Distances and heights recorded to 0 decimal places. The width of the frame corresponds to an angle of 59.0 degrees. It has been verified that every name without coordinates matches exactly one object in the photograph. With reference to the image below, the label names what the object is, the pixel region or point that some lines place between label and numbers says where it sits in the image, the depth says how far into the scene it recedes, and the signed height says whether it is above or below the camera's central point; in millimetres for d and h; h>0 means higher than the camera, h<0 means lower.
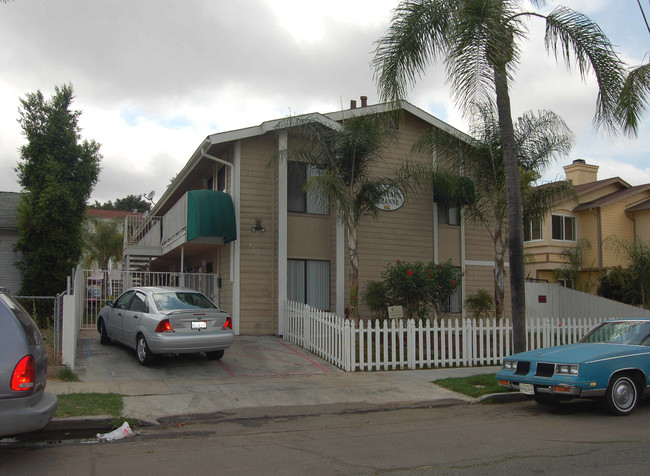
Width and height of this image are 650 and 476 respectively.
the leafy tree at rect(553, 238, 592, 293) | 27031 +388
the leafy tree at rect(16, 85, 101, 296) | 18141 +2880
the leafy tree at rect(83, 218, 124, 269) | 36906 +2167
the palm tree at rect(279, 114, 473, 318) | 14484 +3034
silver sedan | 10828 -923
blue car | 8281 -1457
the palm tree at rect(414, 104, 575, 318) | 15609 +3196
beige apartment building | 15812 +1320
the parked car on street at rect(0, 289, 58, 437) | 5223 -931
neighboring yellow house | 27953 +2193
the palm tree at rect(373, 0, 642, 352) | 10570 +4256
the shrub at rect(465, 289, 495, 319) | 17422 -886
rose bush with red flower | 15109 -337
